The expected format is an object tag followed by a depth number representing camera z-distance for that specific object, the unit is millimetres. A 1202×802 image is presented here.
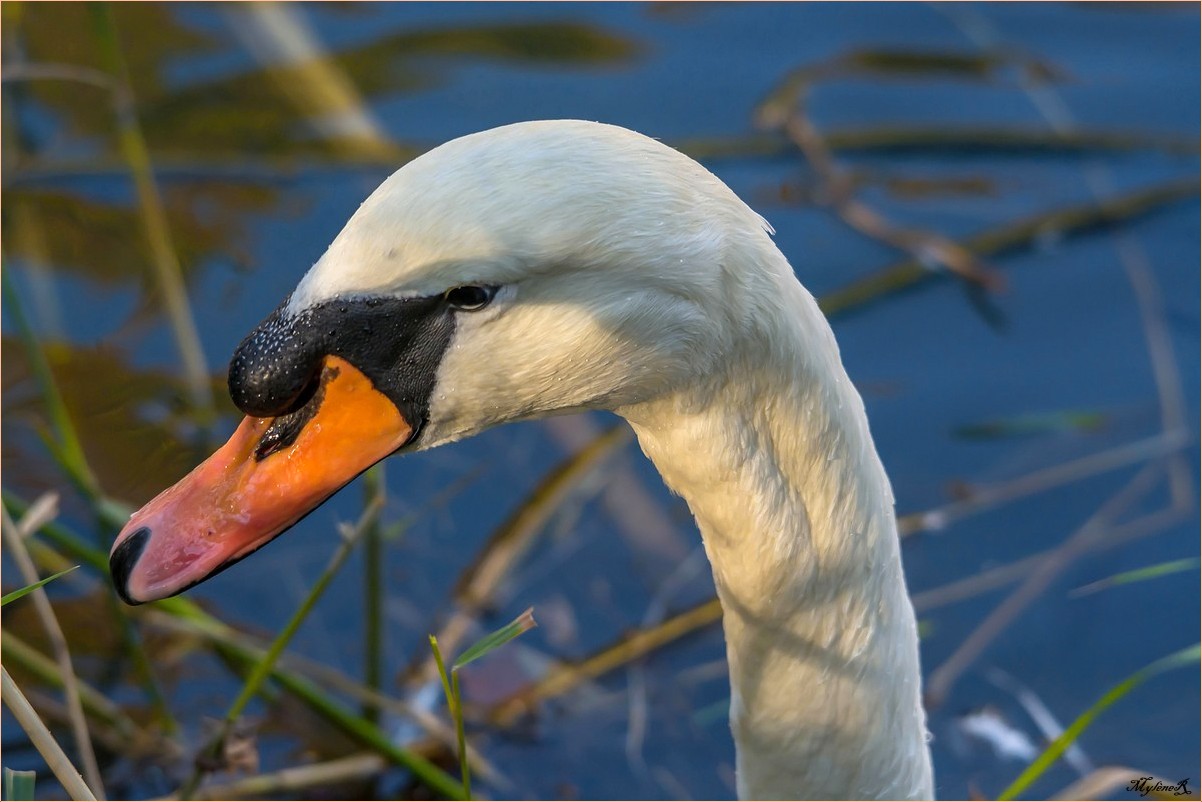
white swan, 3848
